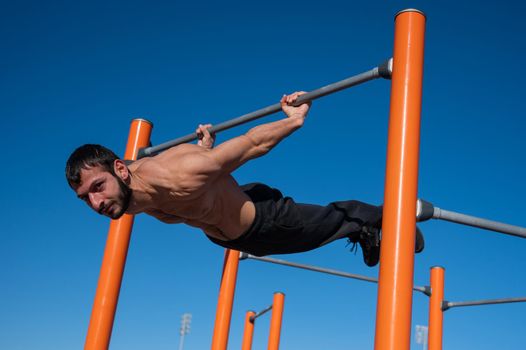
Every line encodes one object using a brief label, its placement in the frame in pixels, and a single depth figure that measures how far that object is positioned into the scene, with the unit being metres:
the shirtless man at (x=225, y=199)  3.68
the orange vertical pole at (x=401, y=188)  2.92
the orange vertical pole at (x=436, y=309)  6.77
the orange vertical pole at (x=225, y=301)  6.72
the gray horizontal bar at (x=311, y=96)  3.62
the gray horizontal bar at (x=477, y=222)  3.53
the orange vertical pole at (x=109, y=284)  5.20
